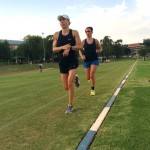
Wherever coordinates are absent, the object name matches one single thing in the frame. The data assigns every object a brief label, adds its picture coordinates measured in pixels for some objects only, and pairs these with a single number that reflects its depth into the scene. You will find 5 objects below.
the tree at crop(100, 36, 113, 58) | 103.69
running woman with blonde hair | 4.54
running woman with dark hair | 6.55
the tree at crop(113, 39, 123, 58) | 107.34
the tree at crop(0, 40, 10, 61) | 62.96
